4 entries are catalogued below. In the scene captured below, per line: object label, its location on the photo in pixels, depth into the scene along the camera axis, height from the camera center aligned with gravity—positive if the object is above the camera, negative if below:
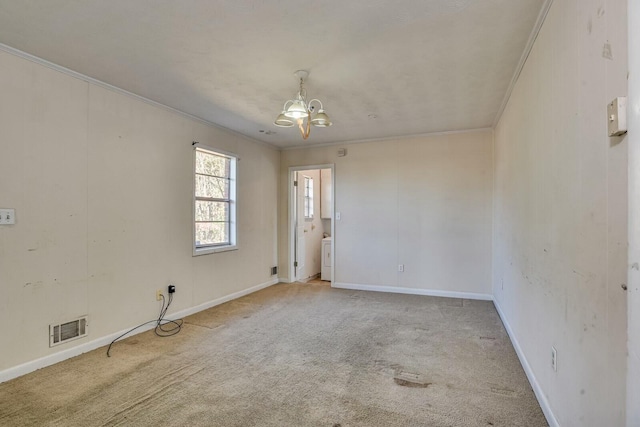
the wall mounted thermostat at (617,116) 1.06 +0.33
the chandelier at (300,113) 2.70 +0.88
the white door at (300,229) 5.86 -0.26
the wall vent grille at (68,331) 2.64 -0.97
